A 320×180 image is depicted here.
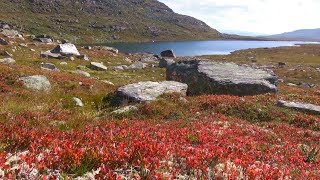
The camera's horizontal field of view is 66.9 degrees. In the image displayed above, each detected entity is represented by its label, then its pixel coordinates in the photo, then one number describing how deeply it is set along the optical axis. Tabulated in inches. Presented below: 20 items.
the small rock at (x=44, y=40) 2126.1
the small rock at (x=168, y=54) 2807.4
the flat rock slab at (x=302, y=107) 586.6
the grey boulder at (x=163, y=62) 1715.5
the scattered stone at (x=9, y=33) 1960.0
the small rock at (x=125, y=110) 490.9
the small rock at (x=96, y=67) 1270.3
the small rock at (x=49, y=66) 1068.9
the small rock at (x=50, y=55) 1346.2
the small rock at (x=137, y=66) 1524.7
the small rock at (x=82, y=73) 1045.4
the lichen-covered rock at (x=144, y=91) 591.7
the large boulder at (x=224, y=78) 767.5
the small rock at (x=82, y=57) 1485.2
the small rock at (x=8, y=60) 1020.9
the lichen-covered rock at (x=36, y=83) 641.1
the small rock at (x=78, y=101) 588.2
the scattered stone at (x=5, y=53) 1212.3
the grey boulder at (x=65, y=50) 1473.5
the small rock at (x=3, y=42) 1495.4
